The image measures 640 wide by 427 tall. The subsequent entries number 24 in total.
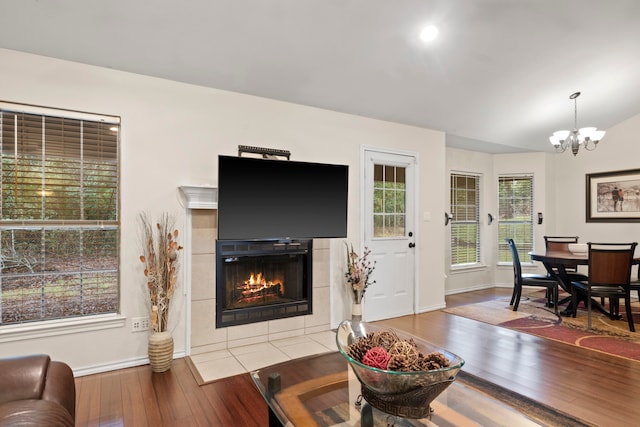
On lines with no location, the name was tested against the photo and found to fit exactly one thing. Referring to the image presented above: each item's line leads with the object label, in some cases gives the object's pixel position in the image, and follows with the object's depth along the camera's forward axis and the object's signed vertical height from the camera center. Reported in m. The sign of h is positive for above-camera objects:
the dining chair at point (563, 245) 4.62 -0.44
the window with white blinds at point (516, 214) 6.45 +0.04
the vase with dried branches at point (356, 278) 3.96 -0.70
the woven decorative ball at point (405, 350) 1.42 -0.56
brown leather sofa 1.22 -0.70
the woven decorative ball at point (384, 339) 1.58 -0.56
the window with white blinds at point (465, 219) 6.18 -0.06
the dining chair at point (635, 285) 4.03 -0.78
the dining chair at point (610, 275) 3.90 -0.65
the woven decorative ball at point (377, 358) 1.41 -0.58
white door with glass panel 4.32 -0.19
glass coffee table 1.45 -0.84
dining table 4.13 -0.56
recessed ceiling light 3.02 +1.59
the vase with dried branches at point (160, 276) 2.84 -0.50
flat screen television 2.88 +0.15
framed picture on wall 5.50 +0.32
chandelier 4.18 +0.95
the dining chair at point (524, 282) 4.55 -0.86
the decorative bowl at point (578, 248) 4.57 -0.41
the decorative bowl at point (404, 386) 1.35 -0.67
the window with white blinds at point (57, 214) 2.61 +0.01
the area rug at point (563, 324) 3.48 -1.26
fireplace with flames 3.38 -0.65
